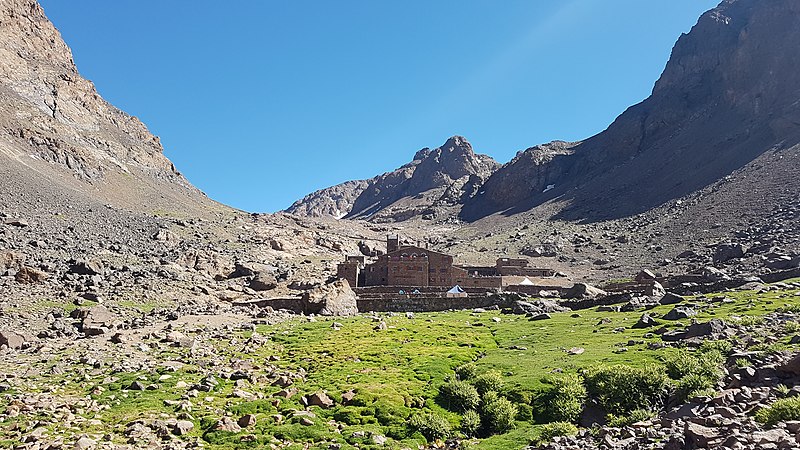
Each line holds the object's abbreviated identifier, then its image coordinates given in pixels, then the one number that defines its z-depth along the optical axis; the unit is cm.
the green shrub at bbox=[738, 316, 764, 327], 2775
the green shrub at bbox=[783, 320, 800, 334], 2452
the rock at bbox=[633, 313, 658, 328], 3244
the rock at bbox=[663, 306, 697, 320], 3303
